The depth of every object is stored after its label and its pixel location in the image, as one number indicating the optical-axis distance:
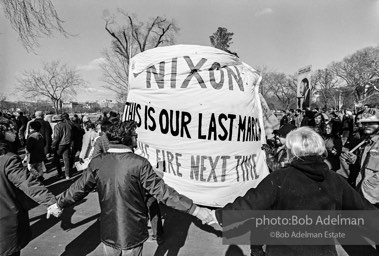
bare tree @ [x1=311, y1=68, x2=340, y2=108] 52.09
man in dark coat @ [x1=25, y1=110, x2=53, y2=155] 7.94
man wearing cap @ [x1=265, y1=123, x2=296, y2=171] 3.71
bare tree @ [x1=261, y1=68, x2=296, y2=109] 56.34
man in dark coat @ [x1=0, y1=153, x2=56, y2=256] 2.40
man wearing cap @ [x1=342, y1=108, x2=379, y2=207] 3.05
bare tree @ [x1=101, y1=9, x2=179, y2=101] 26.67
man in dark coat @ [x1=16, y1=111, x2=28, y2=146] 11.42
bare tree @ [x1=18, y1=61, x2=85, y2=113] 22.02
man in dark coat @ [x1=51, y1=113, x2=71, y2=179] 7.37
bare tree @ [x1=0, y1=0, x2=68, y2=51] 5.21
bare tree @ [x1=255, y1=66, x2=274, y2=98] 54.84
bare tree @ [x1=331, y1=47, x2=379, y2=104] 45.19
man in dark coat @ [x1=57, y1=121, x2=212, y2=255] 2.29
